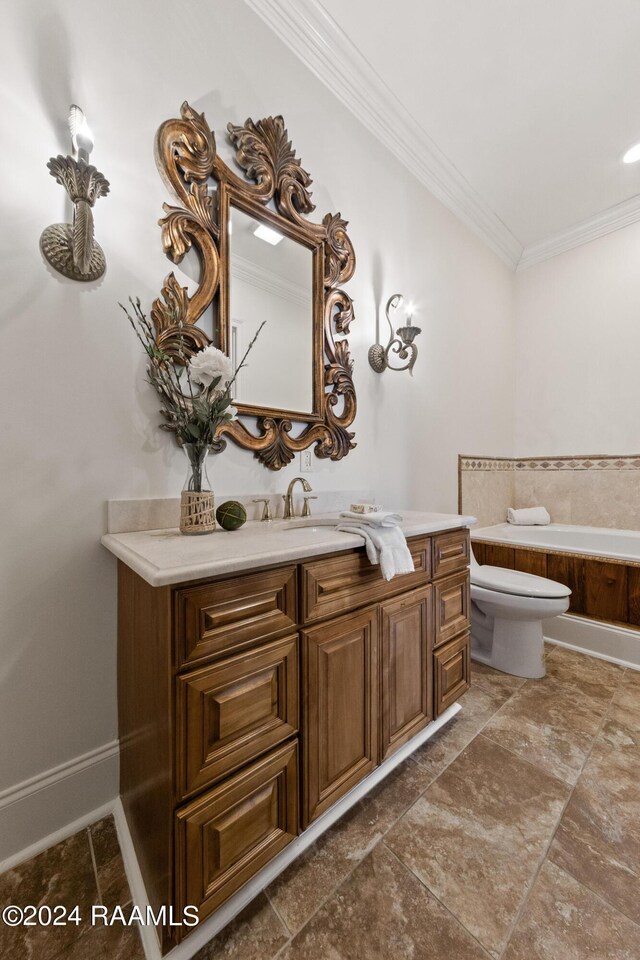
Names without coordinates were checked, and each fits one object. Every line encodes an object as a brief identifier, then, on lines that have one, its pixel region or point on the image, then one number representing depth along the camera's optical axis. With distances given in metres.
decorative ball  1.20
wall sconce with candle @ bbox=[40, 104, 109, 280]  1.03
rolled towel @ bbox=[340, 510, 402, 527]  1.14
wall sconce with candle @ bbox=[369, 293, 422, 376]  1.97
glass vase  1.11
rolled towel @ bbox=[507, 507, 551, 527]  2.94
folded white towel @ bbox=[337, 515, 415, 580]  1.08
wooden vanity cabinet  0.75
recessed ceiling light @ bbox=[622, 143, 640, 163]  2.25
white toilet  1.81
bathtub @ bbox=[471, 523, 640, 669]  2.09
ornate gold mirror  1.28
